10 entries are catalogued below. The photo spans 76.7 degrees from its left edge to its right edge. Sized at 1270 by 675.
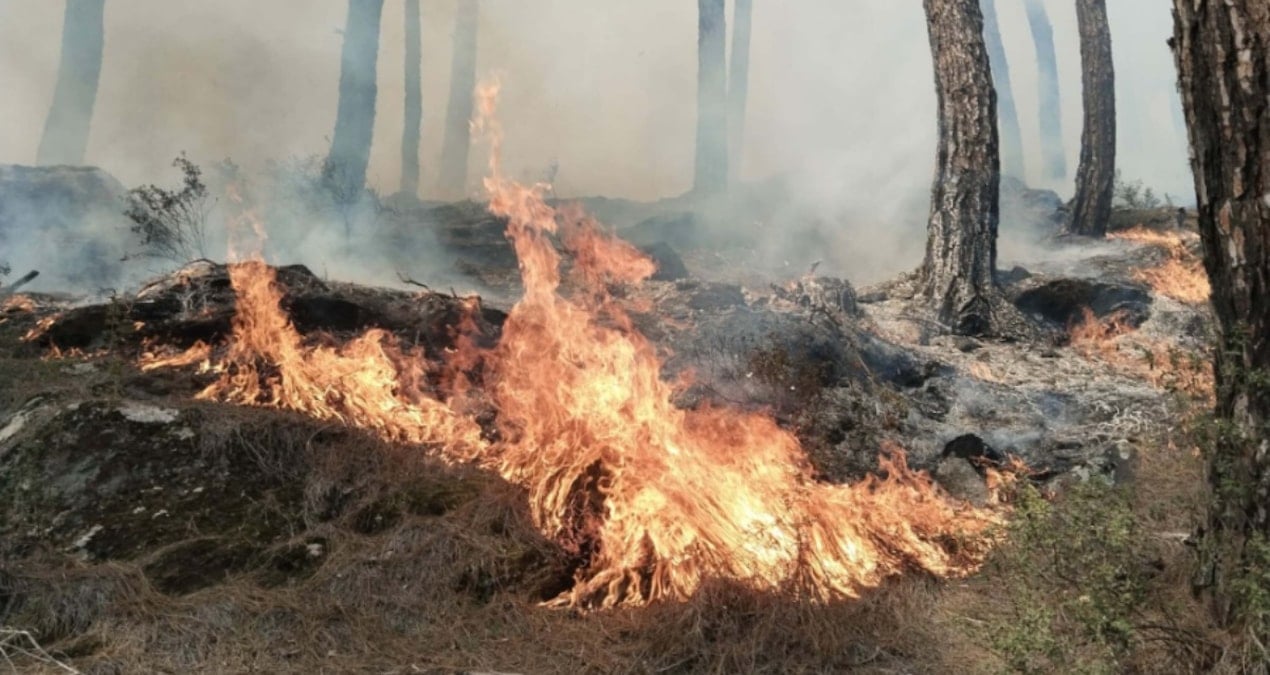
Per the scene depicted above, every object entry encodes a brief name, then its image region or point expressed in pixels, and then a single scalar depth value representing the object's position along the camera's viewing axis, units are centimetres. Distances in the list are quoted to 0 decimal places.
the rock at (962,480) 531
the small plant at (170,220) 1163
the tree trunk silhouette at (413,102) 2755
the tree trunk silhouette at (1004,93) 3594
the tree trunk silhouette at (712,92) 2390
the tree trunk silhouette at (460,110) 2820
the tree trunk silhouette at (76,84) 1838
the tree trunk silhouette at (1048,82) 3859
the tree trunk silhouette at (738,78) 2744
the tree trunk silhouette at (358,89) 2047
